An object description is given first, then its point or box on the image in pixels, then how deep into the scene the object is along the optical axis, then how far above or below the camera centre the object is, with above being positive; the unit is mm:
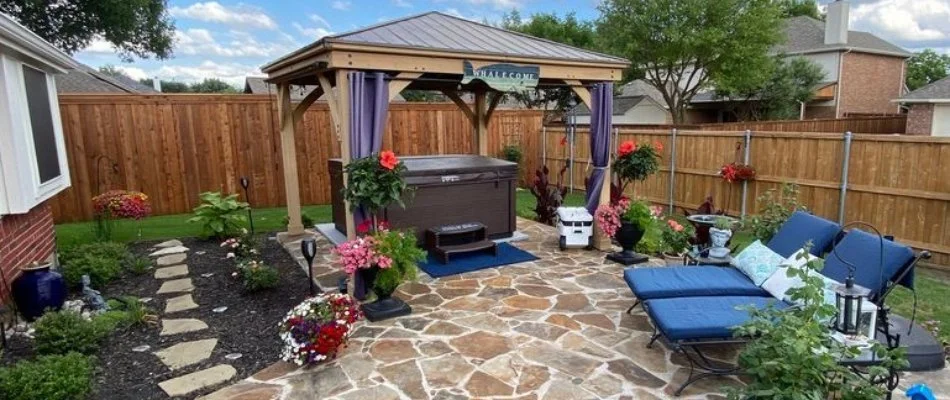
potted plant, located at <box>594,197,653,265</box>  5496 -1032
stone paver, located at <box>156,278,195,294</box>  4973 -1444
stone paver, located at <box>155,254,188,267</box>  5887 -1405
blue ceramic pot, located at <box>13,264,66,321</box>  4016 -1159
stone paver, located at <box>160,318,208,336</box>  4008 -1471
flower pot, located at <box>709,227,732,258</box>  4281 -986
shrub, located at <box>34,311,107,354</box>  3322 -1256
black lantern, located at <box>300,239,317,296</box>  4102 -905
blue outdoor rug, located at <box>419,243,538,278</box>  5430 -1435
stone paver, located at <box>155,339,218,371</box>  3449 -1476
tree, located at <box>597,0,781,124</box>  14914 +2642
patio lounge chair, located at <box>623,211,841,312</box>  3592 -1116
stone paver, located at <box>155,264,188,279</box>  5422 -1420
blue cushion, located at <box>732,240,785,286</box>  3703 -1017
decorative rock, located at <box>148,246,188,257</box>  6316 -1389
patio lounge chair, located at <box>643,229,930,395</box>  2965 -1136
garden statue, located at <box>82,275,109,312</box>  4203 -1302
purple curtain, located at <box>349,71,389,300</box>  4395 +145
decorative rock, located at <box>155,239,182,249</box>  6723 -1378
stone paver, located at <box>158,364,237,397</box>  3090 -1483
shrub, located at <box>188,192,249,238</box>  6777 -1034
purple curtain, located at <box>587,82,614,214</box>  5957 -8
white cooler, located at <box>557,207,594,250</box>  6129 -1179
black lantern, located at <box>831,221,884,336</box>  2646 -942
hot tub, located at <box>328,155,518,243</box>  5977 -765
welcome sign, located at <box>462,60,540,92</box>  5027 +523
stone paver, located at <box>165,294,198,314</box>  4488 -1458
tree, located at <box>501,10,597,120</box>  20306 +3855
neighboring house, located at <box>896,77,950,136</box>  13898 +256
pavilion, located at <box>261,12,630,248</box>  4406 +601
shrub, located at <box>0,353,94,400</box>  2738 -1286
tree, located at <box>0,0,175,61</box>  9375 +2211
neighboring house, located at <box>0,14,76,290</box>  4016 -35
